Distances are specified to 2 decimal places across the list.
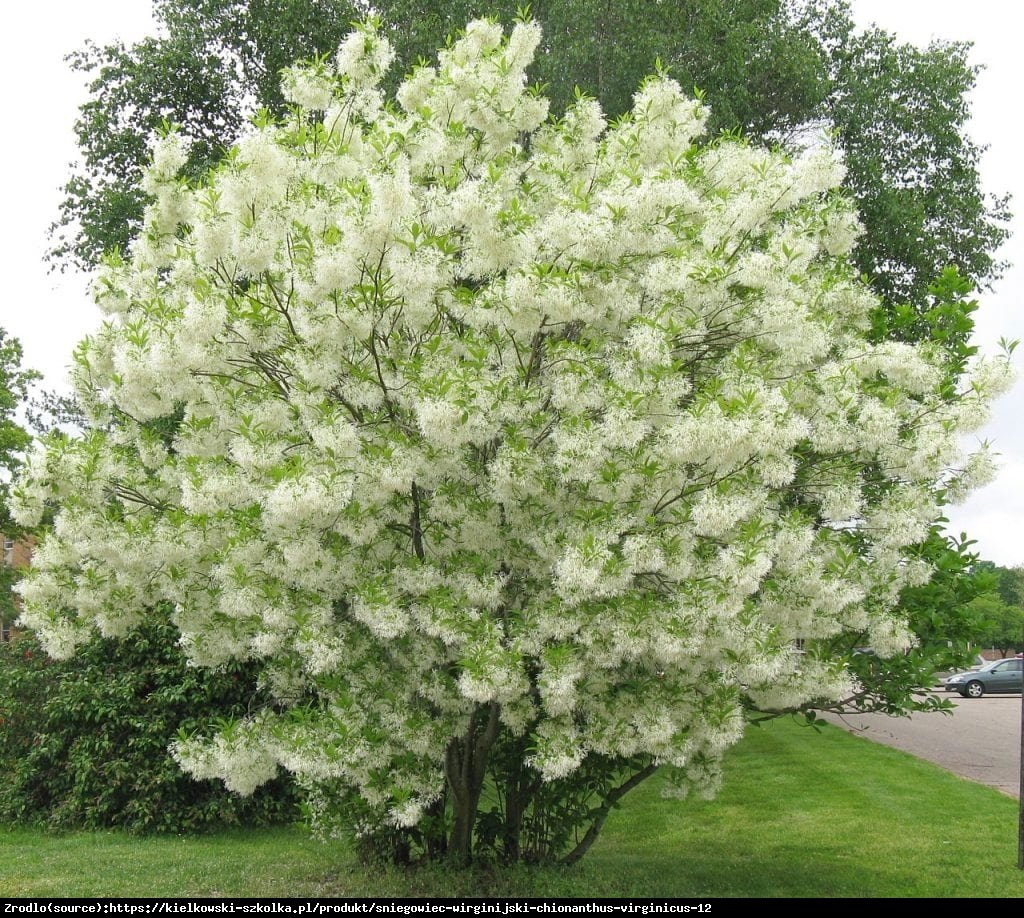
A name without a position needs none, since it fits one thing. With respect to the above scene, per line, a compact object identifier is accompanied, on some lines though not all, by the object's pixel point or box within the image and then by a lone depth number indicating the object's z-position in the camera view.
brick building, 28.31
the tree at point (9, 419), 25.53
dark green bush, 11.88
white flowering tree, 6.01
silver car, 30.25
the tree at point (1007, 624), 53.72
